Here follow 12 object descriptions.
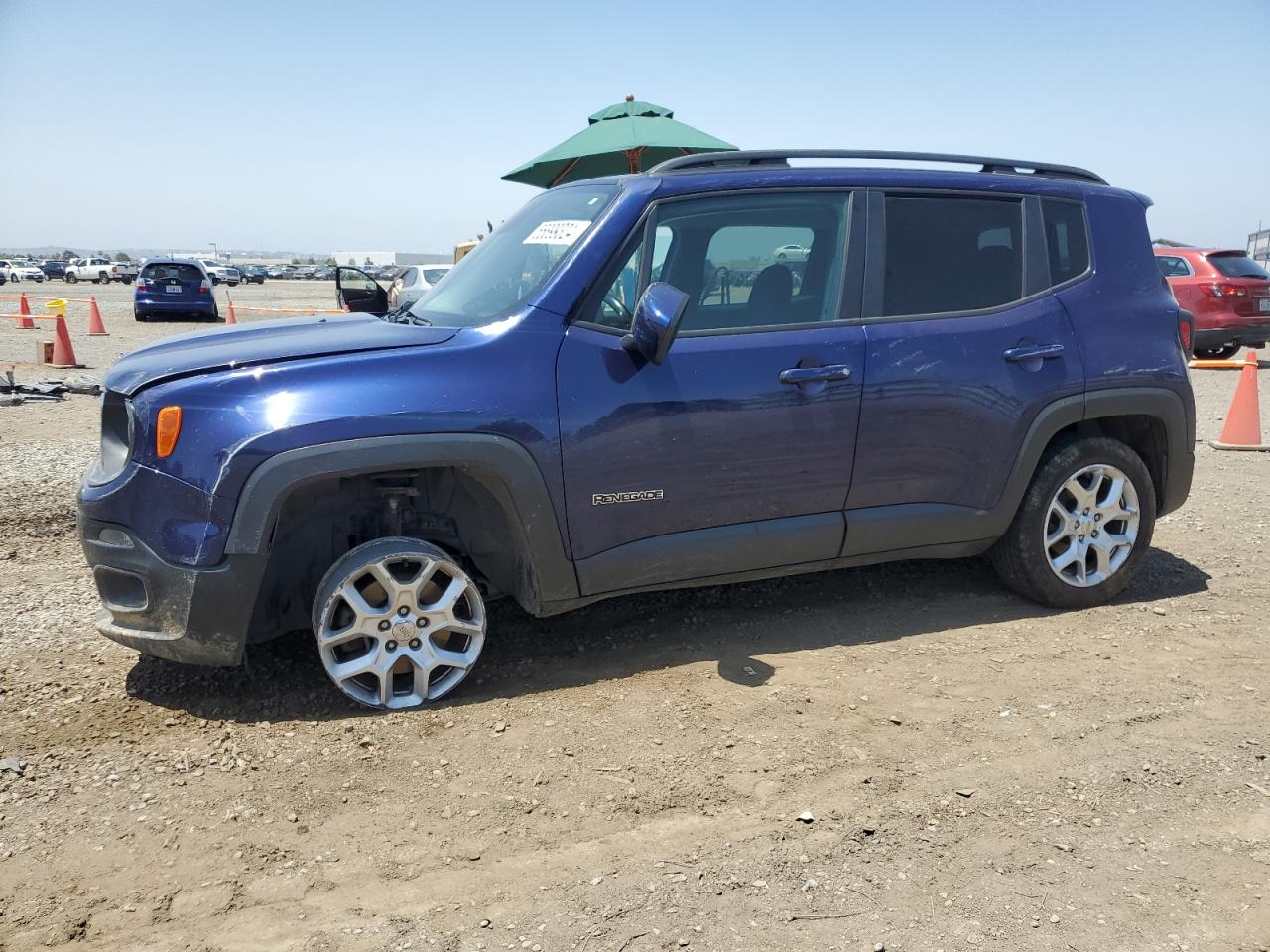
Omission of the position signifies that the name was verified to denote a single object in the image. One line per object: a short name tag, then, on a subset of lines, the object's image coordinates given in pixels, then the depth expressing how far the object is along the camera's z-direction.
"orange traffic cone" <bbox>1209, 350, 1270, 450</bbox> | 8.32
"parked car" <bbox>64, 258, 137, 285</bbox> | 57.56
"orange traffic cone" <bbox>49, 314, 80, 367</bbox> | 13.47
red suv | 14.52
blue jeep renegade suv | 3.34
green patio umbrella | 10.80
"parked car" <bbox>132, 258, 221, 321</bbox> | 23.36
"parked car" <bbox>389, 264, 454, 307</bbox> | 16.38
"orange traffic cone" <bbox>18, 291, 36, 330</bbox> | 21.45
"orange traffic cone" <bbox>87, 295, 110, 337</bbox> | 19.64
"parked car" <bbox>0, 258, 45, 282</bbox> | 57.12
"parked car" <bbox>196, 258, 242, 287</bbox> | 59.85
